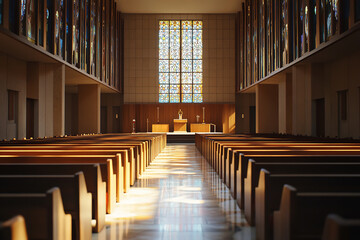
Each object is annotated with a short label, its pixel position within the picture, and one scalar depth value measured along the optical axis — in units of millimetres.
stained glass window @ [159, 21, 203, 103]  20938
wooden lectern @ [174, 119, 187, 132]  18875
